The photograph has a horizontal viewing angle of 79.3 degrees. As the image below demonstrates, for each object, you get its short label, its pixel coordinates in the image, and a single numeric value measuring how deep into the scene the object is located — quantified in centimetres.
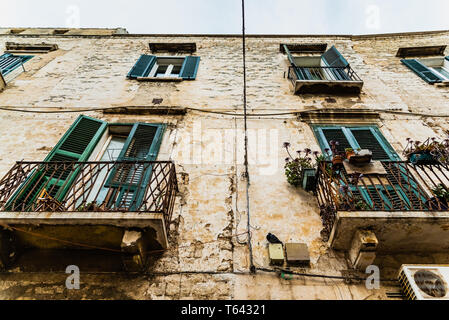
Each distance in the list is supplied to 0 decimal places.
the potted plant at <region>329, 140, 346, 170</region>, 401
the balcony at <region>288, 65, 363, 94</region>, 692
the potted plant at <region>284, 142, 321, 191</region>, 448
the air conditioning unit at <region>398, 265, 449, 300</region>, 288
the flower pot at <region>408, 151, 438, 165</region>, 417
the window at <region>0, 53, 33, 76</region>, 814
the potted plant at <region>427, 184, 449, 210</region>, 382
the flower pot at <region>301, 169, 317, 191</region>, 446
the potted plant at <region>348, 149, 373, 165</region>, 392
